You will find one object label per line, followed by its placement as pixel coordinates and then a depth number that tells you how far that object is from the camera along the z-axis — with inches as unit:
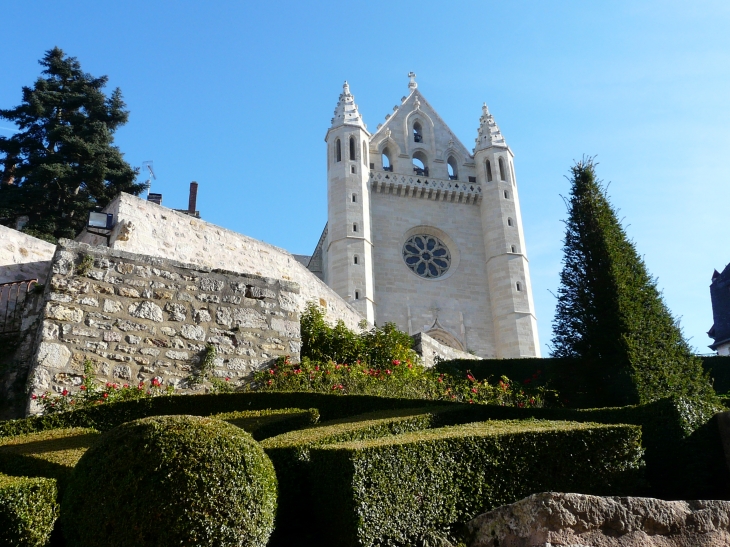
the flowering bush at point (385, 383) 307.0
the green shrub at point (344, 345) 394.6
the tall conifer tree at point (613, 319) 315.3
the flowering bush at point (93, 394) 254.6
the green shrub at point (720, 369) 528.1
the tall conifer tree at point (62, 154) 811.4
